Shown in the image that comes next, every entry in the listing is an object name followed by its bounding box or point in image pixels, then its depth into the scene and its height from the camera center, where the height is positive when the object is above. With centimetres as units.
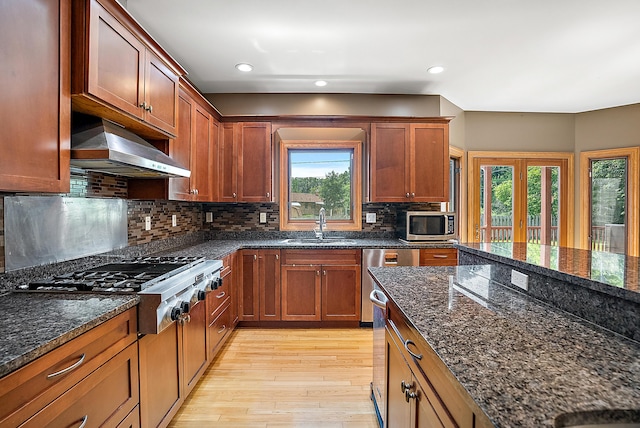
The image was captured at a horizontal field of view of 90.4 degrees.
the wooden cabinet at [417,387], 77 -53
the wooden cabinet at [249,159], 345 +61
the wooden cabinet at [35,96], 112 +46
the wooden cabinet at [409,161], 348 +60
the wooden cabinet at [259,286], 321 -72
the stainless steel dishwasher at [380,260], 322 -45
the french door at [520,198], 428 +24
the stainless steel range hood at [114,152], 149 +32
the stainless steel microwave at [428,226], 340 -11
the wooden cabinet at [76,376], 86 -53
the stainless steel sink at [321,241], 346 -29
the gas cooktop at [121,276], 147 -33
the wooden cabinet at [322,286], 322 -72
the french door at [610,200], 409 +21
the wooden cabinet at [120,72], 144 +77
